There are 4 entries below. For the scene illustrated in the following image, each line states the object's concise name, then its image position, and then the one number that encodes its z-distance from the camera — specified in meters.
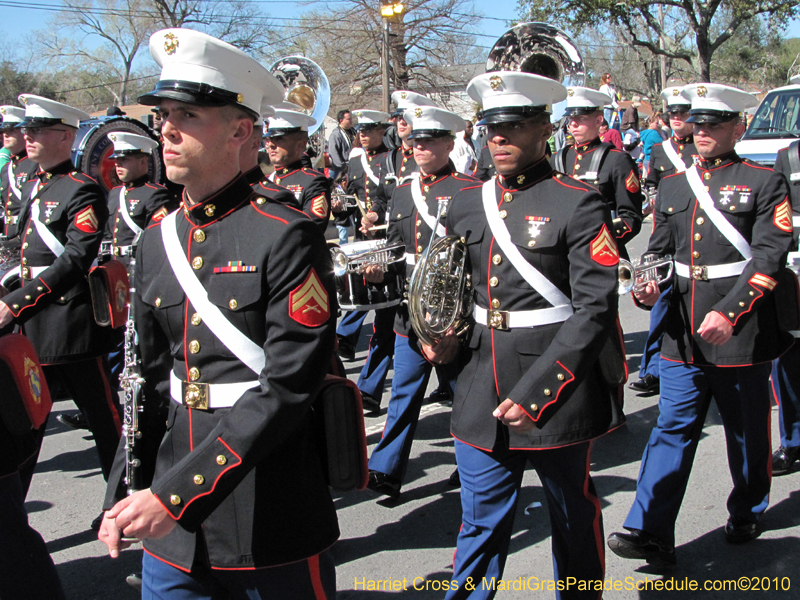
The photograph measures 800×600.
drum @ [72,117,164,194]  6.05
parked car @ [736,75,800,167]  9.64
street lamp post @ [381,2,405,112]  16.94
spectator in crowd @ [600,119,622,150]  13.35
